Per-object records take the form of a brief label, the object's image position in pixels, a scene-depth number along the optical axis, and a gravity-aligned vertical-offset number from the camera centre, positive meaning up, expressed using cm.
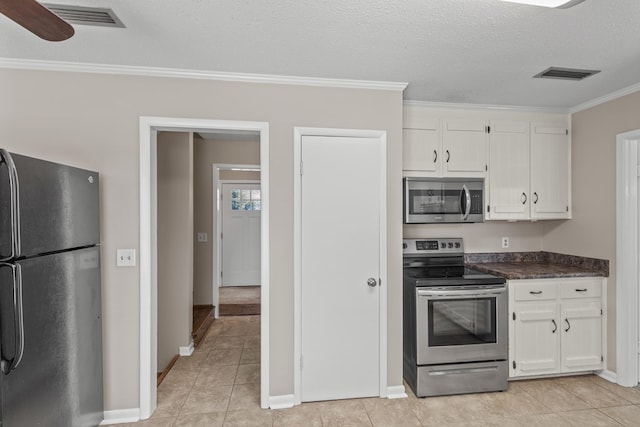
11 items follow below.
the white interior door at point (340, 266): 247 -41
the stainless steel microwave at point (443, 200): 281 +12
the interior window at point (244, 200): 604 +26
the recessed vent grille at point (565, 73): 231 +102
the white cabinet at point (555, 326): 271 -95
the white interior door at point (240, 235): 603 -39
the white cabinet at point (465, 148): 295 +61
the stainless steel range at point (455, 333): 253 -96
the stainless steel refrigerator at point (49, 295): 145 -43
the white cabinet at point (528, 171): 304 +40
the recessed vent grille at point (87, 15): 160 +101
